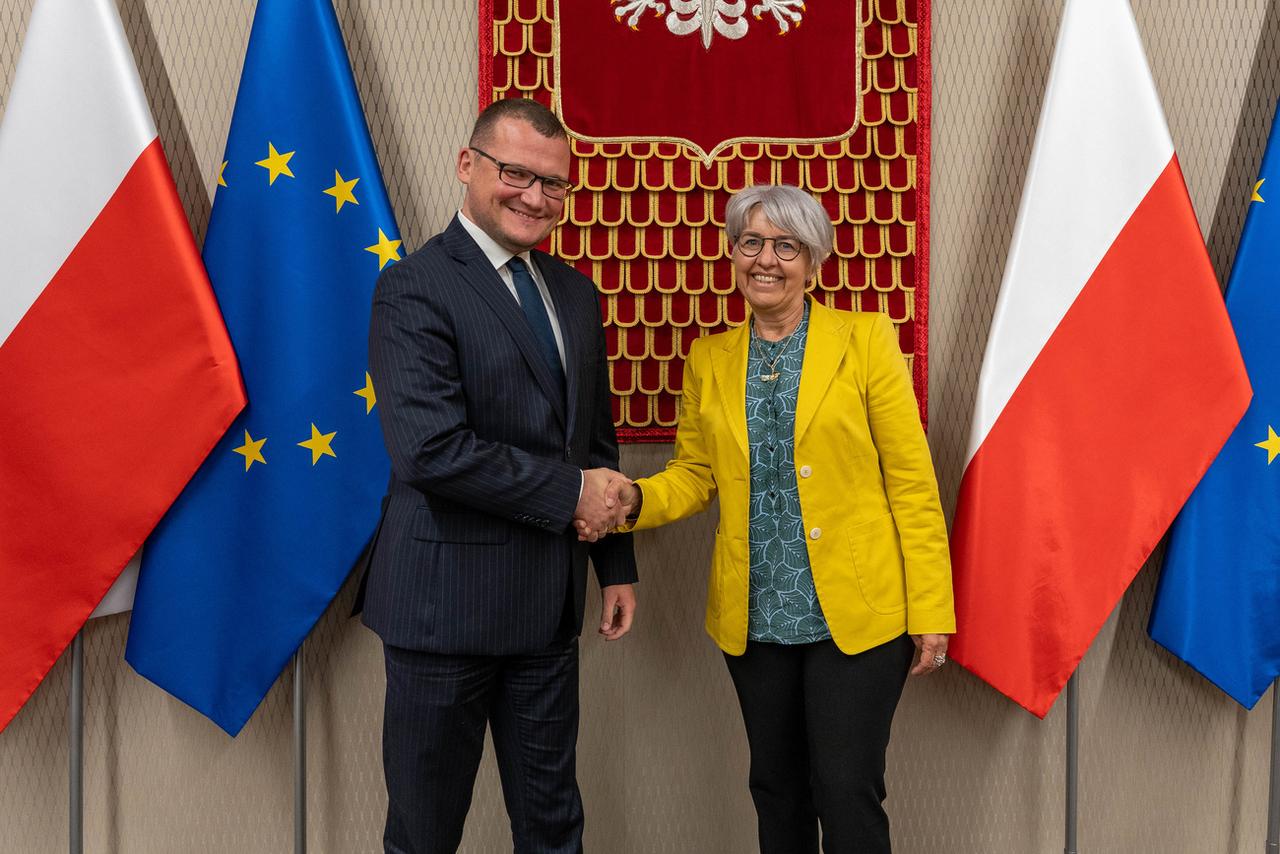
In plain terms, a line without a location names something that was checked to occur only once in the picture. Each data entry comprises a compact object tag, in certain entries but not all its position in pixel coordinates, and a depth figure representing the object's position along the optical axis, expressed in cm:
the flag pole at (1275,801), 194
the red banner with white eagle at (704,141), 186
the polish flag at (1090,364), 176
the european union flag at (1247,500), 182
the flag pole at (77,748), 180
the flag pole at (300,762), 183
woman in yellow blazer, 149
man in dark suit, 135
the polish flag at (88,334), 167
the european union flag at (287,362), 174
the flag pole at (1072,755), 188
